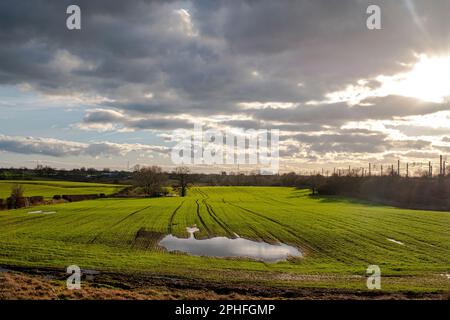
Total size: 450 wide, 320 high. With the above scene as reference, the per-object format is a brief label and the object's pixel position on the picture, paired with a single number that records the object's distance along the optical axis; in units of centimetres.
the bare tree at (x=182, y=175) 13250
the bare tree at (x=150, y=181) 12512
